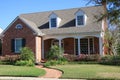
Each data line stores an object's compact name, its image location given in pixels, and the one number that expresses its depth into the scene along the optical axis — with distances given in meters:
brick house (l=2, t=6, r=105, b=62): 17.64
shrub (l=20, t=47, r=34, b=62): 16.26
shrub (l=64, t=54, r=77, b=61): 16.54
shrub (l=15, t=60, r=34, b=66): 15.06
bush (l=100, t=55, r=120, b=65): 14.76
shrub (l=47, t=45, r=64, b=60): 16.31
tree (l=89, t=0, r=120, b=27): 7.94
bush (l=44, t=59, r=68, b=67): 14.80
